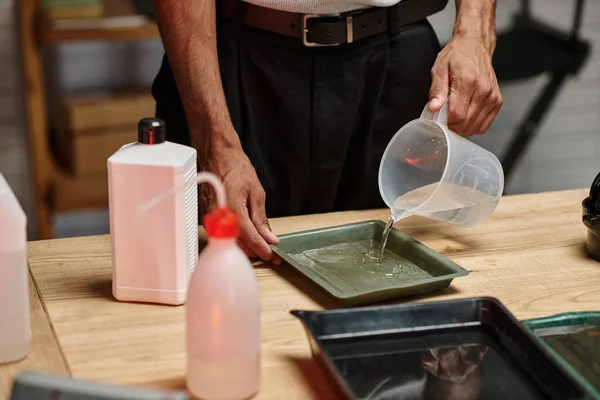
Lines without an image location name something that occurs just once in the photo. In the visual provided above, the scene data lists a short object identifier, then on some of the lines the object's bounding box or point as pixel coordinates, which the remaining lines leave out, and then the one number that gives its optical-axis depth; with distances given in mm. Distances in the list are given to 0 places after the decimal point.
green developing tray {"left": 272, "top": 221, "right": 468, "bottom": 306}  1999
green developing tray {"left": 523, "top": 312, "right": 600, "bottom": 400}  1841
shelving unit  3582
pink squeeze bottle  1715
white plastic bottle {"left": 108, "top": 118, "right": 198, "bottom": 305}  1917
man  2286
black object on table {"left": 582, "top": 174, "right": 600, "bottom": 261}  2136
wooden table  1841
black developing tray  1780
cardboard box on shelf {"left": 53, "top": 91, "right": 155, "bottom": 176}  3664
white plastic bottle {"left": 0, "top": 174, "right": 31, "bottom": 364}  1793
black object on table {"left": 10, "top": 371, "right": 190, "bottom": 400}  1620
